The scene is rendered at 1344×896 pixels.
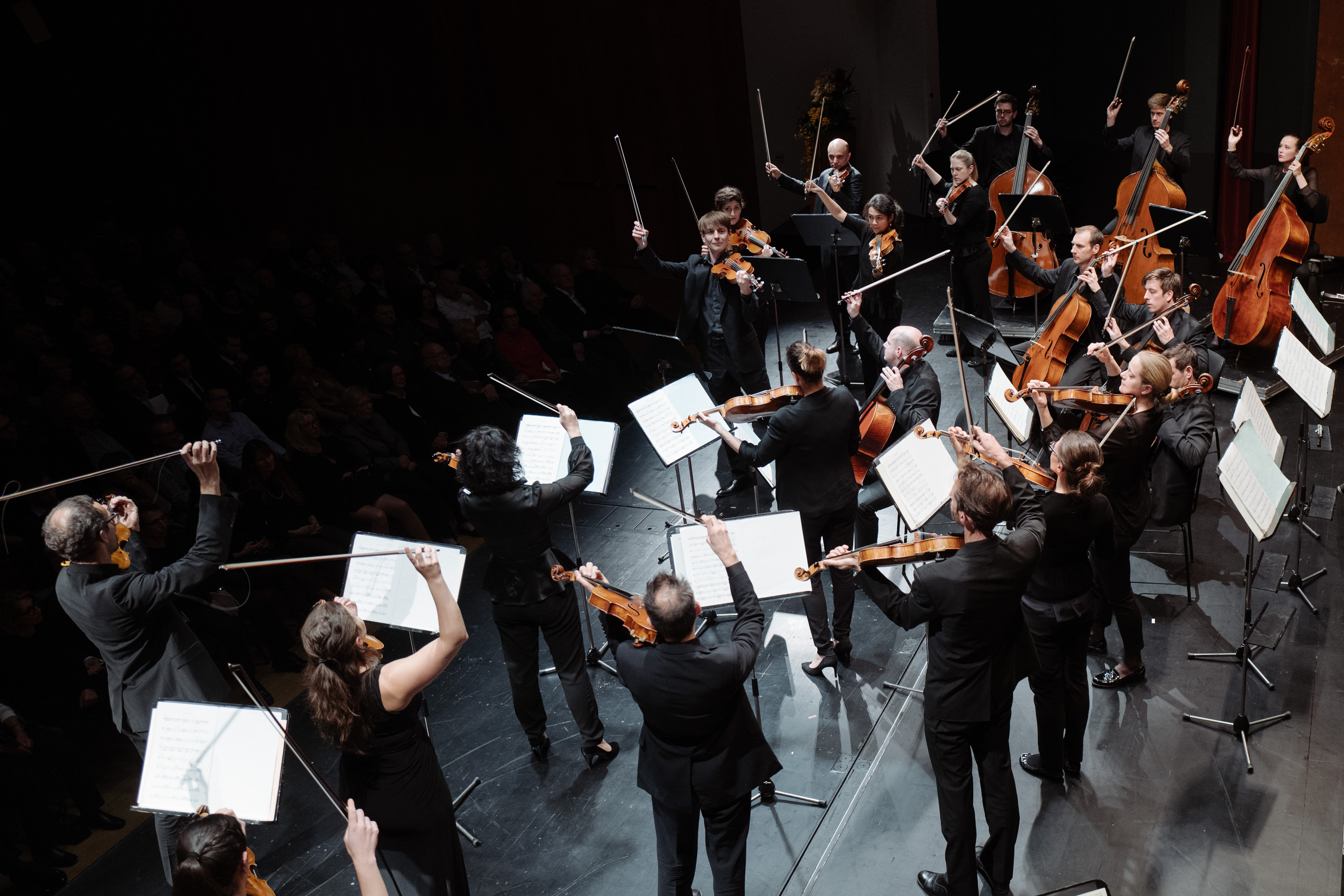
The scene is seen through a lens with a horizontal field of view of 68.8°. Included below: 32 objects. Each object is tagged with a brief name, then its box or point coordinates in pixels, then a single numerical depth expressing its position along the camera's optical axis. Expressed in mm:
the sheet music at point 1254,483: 3586
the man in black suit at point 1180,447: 4430
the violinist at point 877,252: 6234
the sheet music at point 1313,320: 4918
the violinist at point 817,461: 4129
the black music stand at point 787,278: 5586
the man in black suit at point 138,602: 3287
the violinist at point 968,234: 6820
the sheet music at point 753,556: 3584
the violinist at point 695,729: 2762
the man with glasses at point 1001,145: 7910
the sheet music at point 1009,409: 4676
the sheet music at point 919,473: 3834
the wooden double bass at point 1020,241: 7285
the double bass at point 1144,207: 6738
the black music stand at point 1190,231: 5996
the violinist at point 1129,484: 4027
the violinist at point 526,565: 3723
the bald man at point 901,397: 4605
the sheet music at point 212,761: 2975
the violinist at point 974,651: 2941
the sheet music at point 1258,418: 4012
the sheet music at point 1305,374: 4363
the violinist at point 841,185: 6996
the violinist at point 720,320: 5734
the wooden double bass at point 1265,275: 6105
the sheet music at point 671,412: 4680
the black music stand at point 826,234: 6664
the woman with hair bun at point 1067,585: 3359
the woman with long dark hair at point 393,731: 2695
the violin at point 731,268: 5699
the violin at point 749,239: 6375
